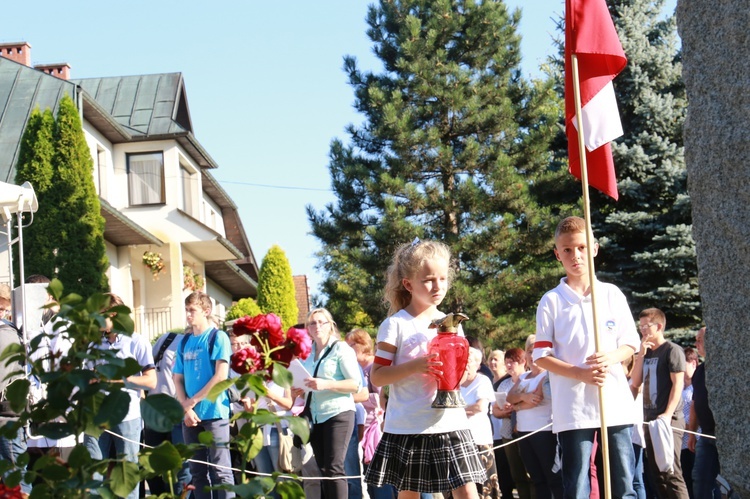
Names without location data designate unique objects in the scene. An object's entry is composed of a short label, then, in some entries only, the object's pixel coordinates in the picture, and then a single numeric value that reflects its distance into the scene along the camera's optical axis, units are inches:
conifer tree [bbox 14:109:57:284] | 936.3
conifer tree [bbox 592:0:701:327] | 812.0
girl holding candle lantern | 204.7
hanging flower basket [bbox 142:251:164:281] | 1219.4
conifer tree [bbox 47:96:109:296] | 935.7
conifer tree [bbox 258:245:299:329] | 1534.2
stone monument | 128.0
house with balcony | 1100.5
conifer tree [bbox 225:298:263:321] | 1330.0
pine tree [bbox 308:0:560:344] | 1040.2
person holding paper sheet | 326.0
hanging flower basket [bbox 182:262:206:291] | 1275.8
